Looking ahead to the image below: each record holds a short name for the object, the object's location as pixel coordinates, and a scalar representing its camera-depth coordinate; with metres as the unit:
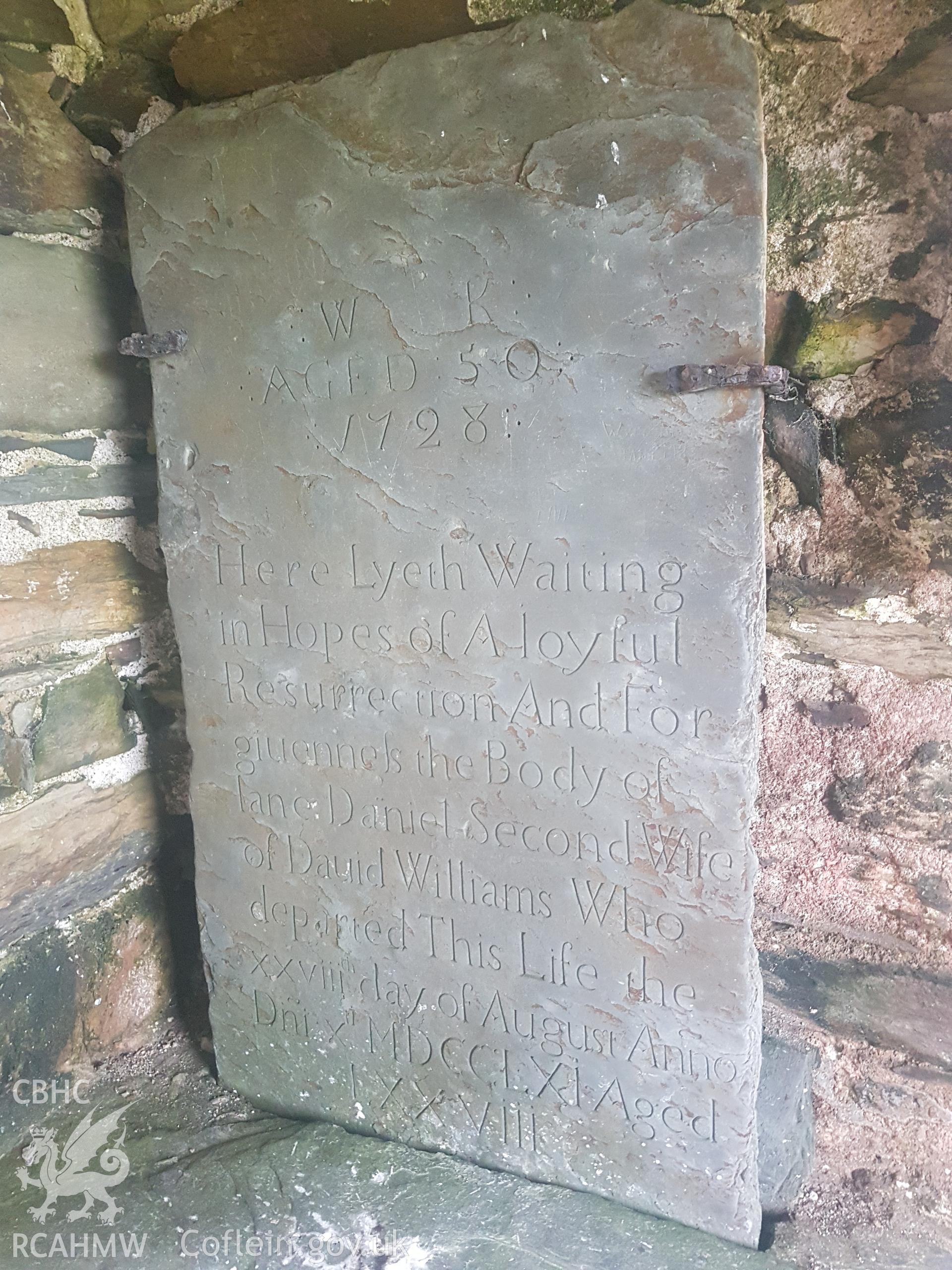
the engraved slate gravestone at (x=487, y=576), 1.34
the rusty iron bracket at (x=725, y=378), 1.26
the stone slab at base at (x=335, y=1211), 1.52
